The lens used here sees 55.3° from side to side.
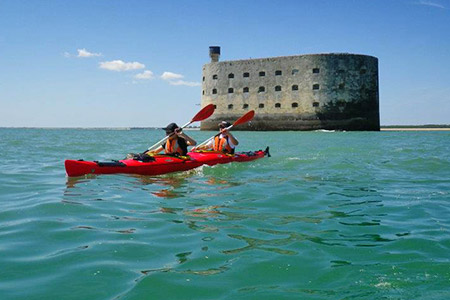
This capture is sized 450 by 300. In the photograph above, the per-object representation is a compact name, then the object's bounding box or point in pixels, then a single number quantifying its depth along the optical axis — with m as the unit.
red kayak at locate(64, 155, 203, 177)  8.27
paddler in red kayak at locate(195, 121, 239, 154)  10.94
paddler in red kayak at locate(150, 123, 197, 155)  9.55
